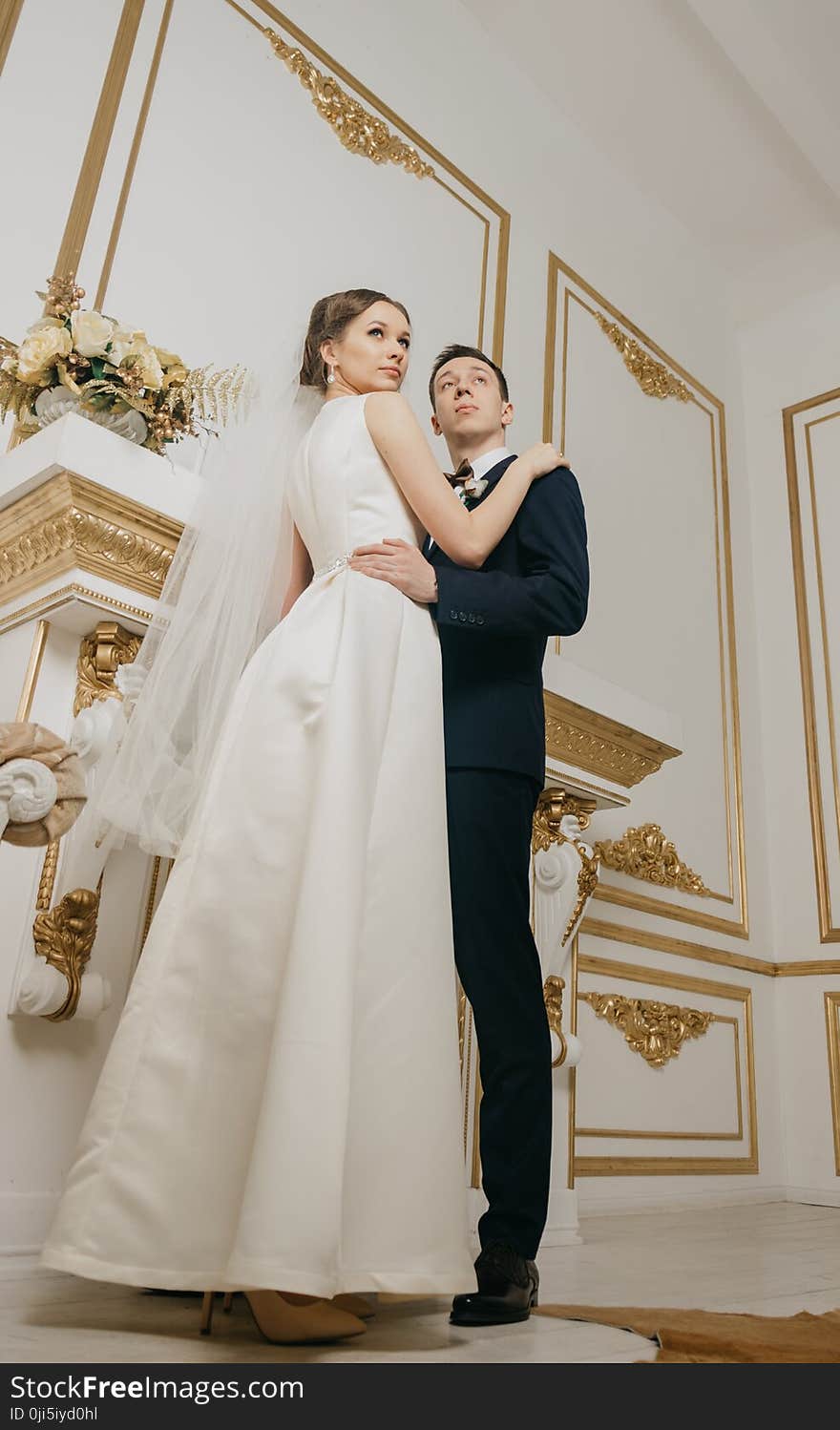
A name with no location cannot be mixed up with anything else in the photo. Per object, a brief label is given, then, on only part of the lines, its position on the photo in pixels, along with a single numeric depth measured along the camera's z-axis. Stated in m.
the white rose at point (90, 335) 1.95
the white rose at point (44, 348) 1.96
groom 1.54
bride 1.20
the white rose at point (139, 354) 1.96
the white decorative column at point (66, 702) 1.67
